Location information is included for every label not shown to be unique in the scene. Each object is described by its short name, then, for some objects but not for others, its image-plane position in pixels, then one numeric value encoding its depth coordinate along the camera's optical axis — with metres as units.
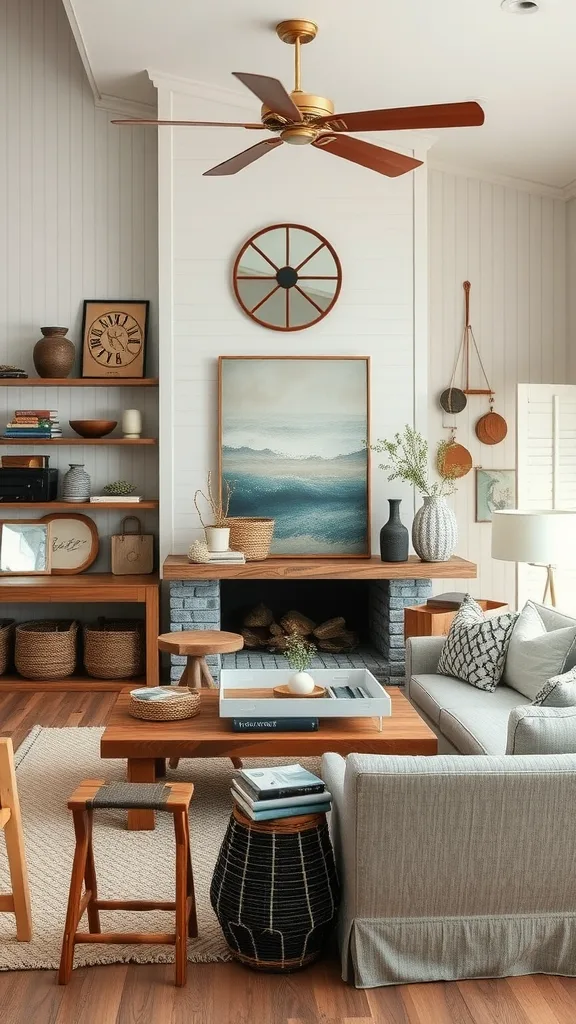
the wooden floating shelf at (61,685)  5.91
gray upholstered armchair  2.55
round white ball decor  3.71
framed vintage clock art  6.25
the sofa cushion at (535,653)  3.87
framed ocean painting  5.96
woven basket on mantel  5.72
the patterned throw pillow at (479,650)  4.22
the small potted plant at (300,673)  3.71
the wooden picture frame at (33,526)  6.24
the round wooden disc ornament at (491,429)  6.54
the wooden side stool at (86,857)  2.63
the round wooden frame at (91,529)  6.32
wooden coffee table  3.46
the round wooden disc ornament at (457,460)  6.48
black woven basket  2.62
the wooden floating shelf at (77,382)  6.06
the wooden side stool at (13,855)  2.84
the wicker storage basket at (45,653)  5.93
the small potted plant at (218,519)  5.67
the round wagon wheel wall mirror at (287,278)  5.93
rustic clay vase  6.07
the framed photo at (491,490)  6.57
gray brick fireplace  5.75
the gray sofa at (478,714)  2.74
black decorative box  6.09
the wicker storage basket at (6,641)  6.05
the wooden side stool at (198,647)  4.49
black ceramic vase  5.77
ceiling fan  3.16
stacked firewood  6.11
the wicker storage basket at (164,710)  3.68
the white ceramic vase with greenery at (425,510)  5.71
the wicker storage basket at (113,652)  5.91
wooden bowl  6.09
